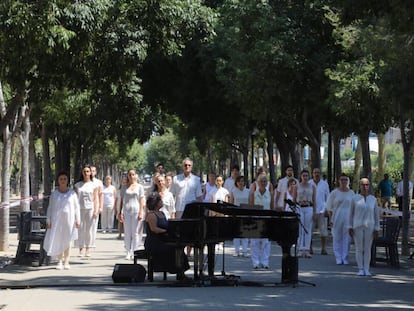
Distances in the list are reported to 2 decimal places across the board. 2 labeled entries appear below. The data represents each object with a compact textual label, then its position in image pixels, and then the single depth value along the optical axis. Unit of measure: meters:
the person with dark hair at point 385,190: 39.34
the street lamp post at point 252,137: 50.22
